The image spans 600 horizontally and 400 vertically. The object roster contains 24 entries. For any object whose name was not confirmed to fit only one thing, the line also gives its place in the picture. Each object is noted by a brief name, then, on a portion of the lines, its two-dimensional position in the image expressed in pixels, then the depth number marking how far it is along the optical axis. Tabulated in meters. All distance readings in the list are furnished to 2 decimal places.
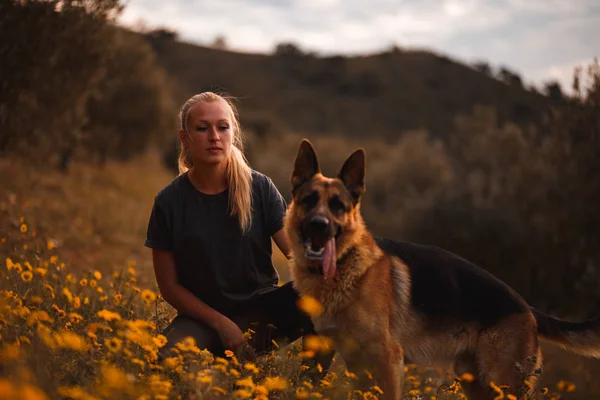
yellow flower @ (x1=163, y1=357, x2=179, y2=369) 2.50
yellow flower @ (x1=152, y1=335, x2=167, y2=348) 2.85
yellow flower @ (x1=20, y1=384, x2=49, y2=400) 1.73
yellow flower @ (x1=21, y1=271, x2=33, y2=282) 3.89
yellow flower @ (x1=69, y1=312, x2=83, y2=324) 3.64
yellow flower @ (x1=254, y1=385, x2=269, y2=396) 2.64
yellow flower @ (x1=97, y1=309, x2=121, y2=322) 2.59
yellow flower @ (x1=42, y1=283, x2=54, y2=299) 3.95
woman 4.16
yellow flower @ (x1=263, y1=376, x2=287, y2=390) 2.64
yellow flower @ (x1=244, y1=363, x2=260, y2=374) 2.82
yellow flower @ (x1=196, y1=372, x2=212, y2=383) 2.49
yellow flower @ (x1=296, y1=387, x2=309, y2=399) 2.60
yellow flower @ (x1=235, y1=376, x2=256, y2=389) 2.58
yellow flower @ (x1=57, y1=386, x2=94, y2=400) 2.13
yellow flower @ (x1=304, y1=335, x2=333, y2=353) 3.49
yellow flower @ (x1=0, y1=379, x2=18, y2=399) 1.67
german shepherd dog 3.88
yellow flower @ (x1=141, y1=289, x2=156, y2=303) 3.28
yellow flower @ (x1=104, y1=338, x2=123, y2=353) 2.53
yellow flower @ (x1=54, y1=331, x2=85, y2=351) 2.37
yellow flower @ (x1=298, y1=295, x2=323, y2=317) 3.33
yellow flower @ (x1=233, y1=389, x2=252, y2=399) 2.53
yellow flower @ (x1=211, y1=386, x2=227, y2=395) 2.59
